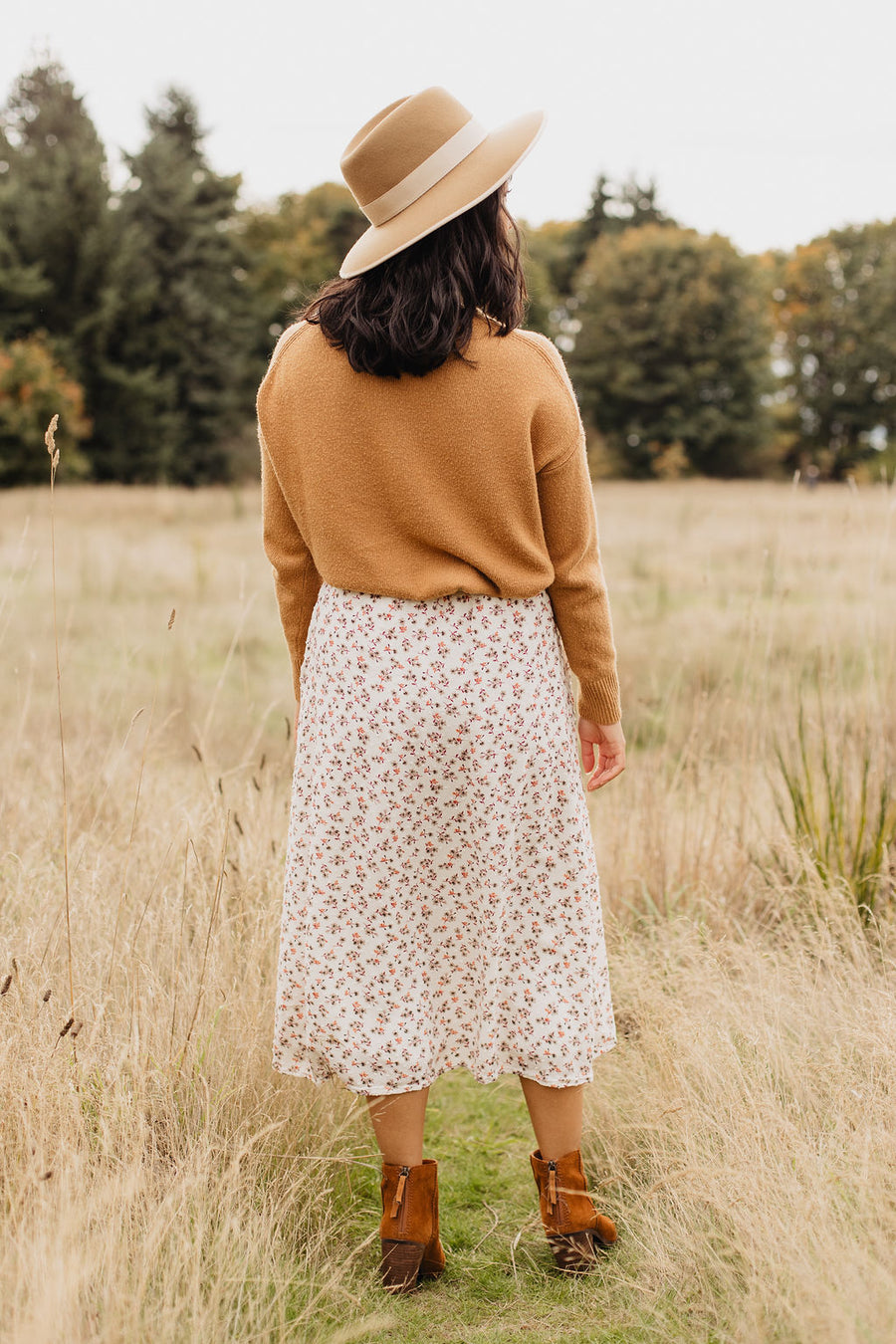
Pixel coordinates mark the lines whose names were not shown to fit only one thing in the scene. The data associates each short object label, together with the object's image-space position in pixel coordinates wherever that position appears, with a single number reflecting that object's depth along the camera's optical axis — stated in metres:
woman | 1.66
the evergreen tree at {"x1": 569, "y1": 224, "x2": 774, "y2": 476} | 33.25
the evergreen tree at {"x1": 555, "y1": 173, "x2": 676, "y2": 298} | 38.31
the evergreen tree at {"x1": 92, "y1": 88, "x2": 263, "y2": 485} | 24.92
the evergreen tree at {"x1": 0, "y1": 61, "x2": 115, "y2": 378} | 22.97
